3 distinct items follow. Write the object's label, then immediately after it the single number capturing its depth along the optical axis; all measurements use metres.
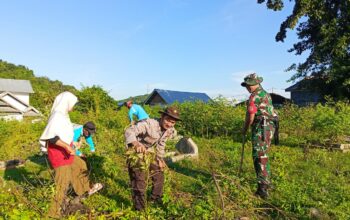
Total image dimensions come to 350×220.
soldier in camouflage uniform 5.22
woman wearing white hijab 4.11
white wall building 45.14
